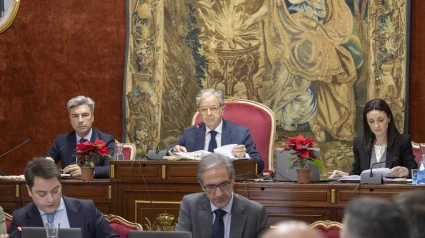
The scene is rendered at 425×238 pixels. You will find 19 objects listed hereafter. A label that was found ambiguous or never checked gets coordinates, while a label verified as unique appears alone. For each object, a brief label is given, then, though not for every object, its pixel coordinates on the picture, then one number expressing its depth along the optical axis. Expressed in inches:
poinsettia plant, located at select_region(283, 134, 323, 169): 443.2
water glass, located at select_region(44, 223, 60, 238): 271.2
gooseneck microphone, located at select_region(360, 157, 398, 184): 431.2
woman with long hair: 488.3
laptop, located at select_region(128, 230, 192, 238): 277.5
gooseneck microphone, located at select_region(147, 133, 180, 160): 489.2
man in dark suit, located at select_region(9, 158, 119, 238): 365.8
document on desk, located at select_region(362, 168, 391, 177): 447.1
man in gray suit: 356.3
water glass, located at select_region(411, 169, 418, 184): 426.8
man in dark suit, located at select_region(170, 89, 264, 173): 527.3
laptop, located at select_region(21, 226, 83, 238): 292.2
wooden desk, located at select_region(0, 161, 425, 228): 433.5
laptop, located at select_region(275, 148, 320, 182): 457.4
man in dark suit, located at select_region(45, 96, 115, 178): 548.5
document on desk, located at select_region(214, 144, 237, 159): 484.6
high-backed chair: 555.2
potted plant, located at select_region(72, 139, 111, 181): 496.4
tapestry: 586.1
